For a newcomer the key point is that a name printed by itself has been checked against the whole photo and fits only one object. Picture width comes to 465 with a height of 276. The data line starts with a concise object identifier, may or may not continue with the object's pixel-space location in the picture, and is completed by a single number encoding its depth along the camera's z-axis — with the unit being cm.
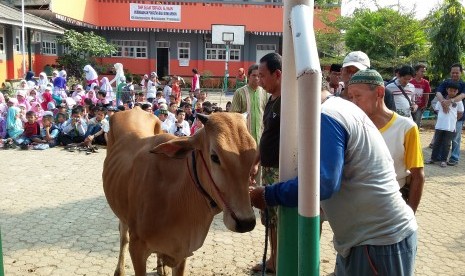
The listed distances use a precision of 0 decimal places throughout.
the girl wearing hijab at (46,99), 1341
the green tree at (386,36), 1931
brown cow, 245
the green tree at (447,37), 1532
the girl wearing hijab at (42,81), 1644
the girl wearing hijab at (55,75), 1698
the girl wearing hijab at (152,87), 1637
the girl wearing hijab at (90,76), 1878
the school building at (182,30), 2767
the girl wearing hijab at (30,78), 1664
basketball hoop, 2725
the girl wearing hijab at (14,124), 1066
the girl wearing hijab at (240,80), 2155
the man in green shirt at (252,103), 510
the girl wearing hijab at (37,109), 1172
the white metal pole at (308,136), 141
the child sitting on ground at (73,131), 1070
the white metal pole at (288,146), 163
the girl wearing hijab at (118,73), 1936
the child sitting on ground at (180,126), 1013
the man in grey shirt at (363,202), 195
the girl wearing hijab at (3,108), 1133
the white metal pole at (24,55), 1743
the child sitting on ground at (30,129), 1058
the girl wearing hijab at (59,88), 1422
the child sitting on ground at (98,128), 1065
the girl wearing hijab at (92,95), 1445
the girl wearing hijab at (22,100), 1223
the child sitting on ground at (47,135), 1055
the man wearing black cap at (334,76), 612
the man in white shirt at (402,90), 581
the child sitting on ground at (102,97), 1395
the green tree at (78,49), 2316
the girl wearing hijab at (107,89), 1573
